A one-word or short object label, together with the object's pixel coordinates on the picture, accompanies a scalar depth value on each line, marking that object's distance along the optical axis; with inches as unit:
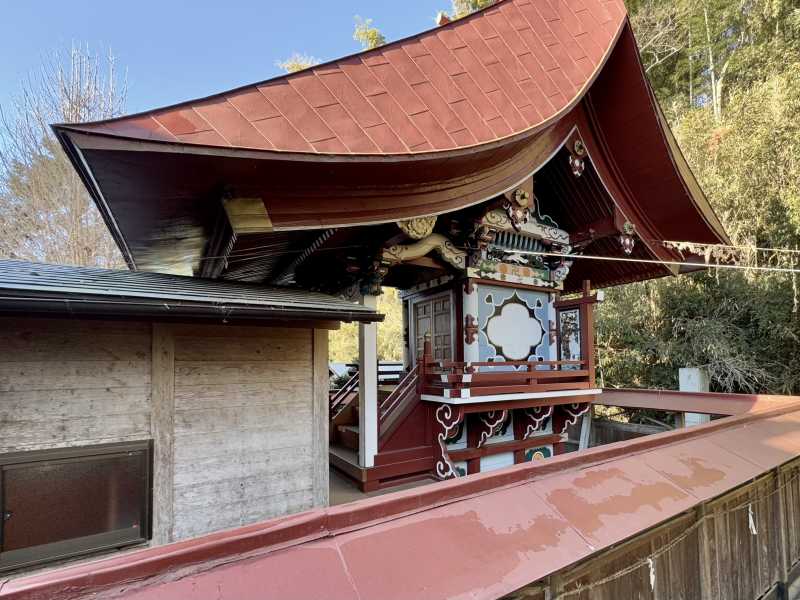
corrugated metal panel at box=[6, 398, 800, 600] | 39.4
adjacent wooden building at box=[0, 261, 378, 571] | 84.7
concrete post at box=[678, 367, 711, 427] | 319.9
